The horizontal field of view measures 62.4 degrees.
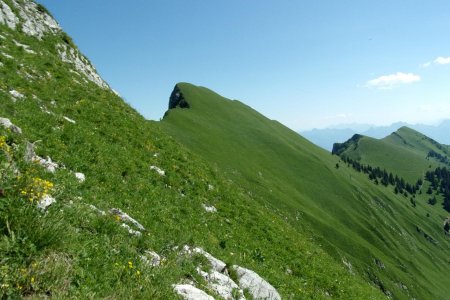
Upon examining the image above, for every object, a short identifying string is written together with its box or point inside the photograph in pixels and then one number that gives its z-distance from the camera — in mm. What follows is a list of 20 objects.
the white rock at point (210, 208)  23581
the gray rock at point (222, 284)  12612
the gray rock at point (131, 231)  12781
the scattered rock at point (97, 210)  12712
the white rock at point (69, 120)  22172
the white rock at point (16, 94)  21486
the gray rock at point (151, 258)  10897
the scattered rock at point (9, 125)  15722
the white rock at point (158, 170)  23655
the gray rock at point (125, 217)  14047
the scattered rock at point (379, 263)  79944
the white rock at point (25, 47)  33250
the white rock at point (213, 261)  14392
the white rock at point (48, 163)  14756
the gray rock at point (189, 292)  10056
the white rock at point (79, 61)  42344
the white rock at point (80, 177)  15880
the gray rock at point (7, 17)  37247
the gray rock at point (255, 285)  14539
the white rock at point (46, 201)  9906
